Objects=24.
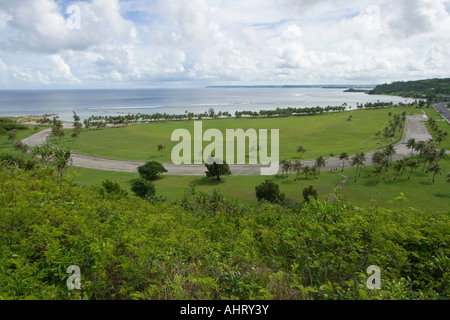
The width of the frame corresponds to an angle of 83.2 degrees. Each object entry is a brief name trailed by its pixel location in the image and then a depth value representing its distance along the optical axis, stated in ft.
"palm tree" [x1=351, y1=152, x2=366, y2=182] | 181.06
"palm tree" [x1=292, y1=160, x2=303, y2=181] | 181.47
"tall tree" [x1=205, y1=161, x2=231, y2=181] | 176.14
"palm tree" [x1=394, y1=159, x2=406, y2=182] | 172.00
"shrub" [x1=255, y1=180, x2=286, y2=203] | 134.41
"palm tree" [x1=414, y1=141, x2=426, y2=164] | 210.18
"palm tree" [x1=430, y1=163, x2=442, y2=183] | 164.96
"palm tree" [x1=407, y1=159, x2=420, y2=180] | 174.85
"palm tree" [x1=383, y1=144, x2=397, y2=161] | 192.32
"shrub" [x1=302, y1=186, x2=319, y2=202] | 132.92
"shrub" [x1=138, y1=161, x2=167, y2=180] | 178.53
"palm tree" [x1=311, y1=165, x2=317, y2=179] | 178.68
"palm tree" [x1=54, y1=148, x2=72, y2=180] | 86.38
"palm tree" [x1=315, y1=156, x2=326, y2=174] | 187.38
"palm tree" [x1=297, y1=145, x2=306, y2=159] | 230.89
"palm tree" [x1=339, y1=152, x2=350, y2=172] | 199.89
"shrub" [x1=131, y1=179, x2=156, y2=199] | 141.28
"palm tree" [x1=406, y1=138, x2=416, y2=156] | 224.08
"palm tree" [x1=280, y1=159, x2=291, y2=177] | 184.75
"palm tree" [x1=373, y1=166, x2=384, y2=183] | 169.68
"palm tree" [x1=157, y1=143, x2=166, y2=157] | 247.50
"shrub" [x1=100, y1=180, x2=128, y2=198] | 105.70
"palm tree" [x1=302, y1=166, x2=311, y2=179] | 177.07
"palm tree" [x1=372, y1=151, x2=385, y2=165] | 182.19
